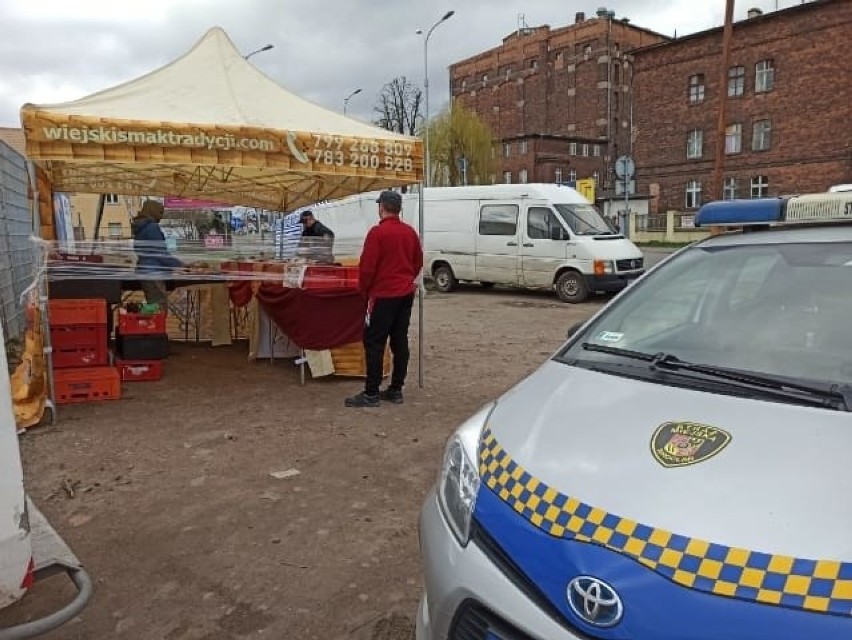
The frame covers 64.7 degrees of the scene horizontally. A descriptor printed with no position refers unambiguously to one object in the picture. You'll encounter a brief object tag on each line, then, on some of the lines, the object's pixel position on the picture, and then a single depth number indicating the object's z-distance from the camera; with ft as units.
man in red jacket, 19.89
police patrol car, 4.79
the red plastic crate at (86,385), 20.54
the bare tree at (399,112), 176.45
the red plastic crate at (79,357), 20.79
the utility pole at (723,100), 58.85
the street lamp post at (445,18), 100.37
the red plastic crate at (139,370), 23.45
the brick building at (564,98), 201.16
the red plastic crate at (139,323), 23.09
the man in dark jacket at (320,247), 26.77
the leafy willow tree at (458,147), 158.92
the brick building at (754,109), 126.00
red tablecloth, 22.63
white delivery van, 48.03
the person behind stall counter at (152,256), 22.09
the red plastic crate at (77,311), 20.44
